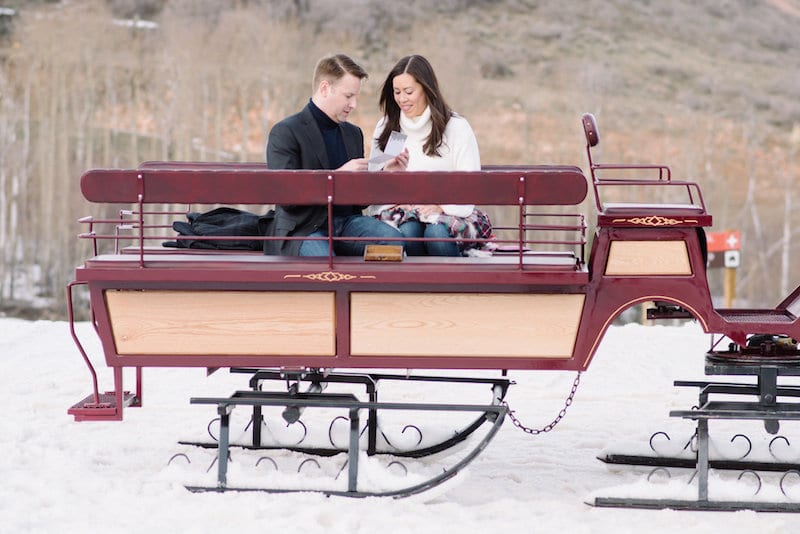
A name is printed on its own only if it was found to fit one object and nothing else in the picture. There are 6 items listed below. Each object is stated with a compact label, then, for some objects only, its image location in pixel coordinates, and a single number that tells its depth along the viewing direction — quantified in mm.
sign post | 19578
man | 9273
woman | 9414
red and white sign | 20203
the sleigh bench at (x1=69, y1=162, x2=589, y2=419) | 8492
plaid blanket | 9359
